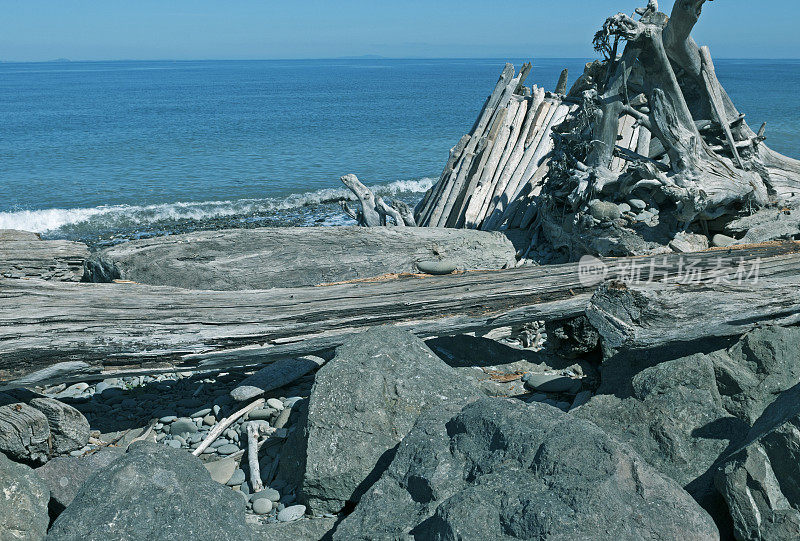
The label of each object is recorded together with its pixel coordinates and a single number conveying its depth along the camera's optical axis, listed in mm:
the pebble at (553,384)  4746
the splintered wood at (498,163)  8773
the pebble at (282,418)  4518
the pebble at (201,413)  4805
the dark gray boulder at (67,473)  3521
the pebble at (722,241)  6285
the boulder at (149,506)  2730
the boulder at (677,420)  3156
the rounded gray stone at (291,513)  3522
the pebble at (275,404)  4762
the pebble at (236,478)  3936
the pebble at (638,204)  6582
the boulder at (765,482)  2574
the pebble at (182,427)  4613
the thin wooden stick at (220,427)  4289
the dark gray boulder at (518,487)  2404
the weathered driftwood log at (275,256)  6504
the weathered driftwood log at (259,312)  4031
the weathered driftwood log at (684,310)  3818
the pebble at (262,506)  3613
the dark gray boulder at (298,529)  3127
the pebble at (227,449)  4318
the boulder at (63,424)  4113
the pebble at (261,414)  4656
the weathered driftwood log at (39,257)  6301
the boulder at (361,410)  3482
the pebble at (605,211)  6605
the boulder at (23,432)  3812
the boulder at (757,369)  3527
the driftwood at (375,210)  8438
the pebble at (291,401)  4742
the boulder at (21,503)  3107
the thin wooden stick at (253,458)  3898
